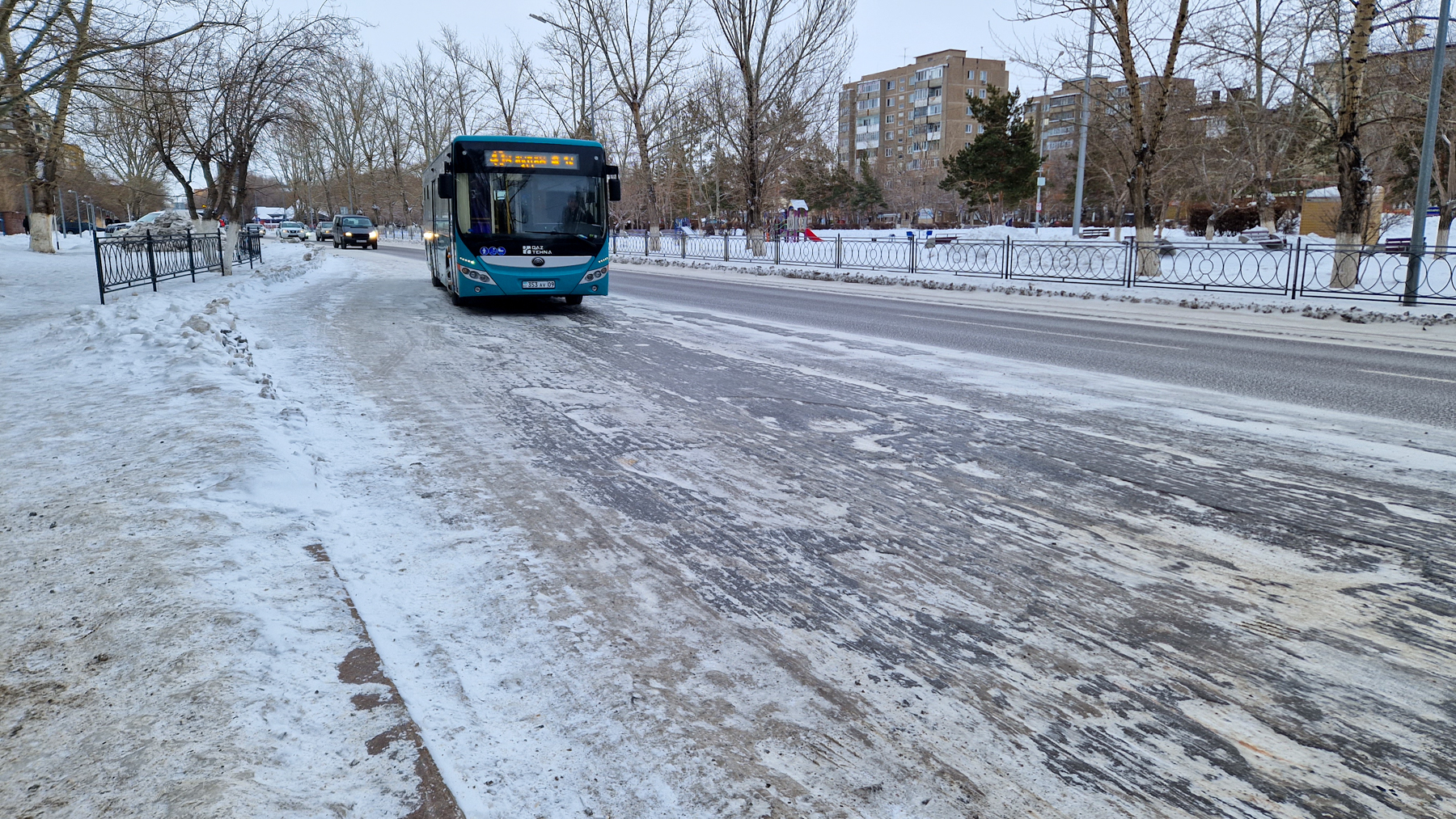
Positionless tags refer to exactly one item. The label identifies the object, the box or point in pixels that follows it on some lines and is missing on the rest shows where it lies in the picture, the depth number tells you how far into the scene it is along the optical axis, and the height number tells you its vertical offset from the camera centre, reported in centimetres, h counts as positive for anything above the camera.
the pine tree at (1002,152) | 5756 +706
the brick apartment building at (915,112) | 12575 +2207
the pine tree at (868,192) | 9150 +694
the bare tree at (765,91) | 3334 +649
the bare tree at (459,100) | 6265 +1149
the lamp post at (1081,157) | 3240 +412
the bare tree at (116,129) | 1639 +300
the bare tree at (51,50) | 1252 +301
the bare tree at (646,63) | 4138 +924
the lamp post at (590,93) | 4074 +791
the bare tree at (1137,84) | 2136 +429
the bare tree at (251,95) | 2053 +396
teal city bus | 1419 +74
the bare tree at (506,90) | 5450 +1032
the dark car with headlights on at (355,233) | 4828 +143
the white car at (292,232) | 6256 +192
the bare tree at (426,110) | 6756 +1149
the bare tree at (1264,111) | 2277 +541
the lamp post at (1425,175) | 1499 +148
